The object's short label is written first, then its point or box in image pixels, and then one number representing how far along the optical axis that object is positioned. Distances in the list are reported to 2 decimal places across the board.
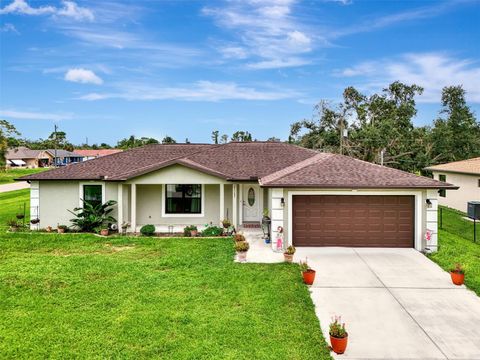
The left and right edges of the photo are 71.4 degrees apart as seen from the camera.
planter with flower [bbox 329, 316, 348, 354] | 5.54
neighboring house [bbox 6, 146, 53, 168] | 77.04
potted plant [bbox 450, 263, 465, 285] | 8.67
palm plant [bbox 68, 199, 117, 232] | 14.88
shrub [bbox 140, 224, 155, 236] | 14.46
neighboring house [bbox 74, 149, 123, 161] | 96.75
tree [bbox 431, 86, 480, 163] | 38.25
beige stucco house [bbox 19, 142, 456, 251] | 12.20
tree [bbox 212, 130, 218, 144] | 71.99
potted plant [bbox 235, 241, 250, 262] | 10.40
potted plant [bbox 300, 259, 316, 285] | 8.61
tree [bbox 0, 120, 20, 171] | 40.09
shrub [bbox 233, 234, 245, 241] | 12.10
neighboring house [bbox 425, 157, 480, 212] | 19.86
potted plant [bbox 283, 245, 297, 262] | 10.48
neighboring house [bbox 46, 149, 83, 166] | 80.54
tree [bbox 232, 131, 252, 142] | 78.65
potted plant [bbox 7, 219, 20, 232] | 15.25
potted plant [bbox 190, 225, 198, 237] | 14.48
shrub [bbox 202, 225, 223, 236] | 14.45
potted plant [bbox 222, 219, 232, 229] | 14.68
